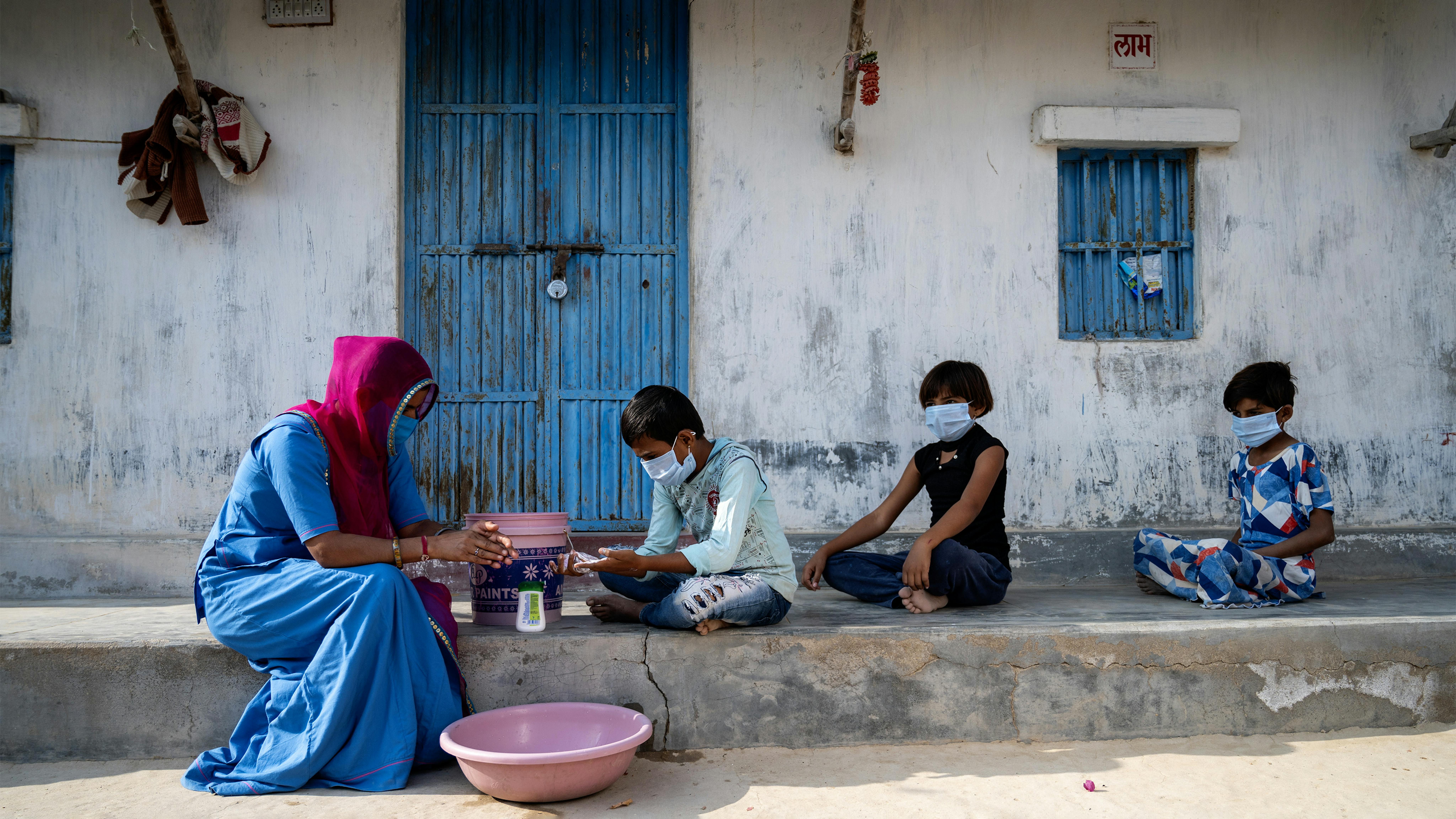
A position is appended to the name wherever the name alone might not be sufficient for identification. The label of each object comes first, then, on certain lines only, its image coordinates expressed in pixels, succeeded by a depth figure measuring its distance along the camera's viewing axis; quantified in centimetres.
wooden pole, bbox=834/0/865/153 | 395
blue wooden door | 442
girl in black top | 336
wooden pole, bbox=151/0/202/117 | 382
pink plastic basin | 234
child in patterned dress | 346
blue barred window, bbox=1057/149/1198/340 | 451
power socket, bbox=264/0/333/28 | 431
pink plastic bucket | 299
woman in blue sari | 255
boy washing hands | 284
